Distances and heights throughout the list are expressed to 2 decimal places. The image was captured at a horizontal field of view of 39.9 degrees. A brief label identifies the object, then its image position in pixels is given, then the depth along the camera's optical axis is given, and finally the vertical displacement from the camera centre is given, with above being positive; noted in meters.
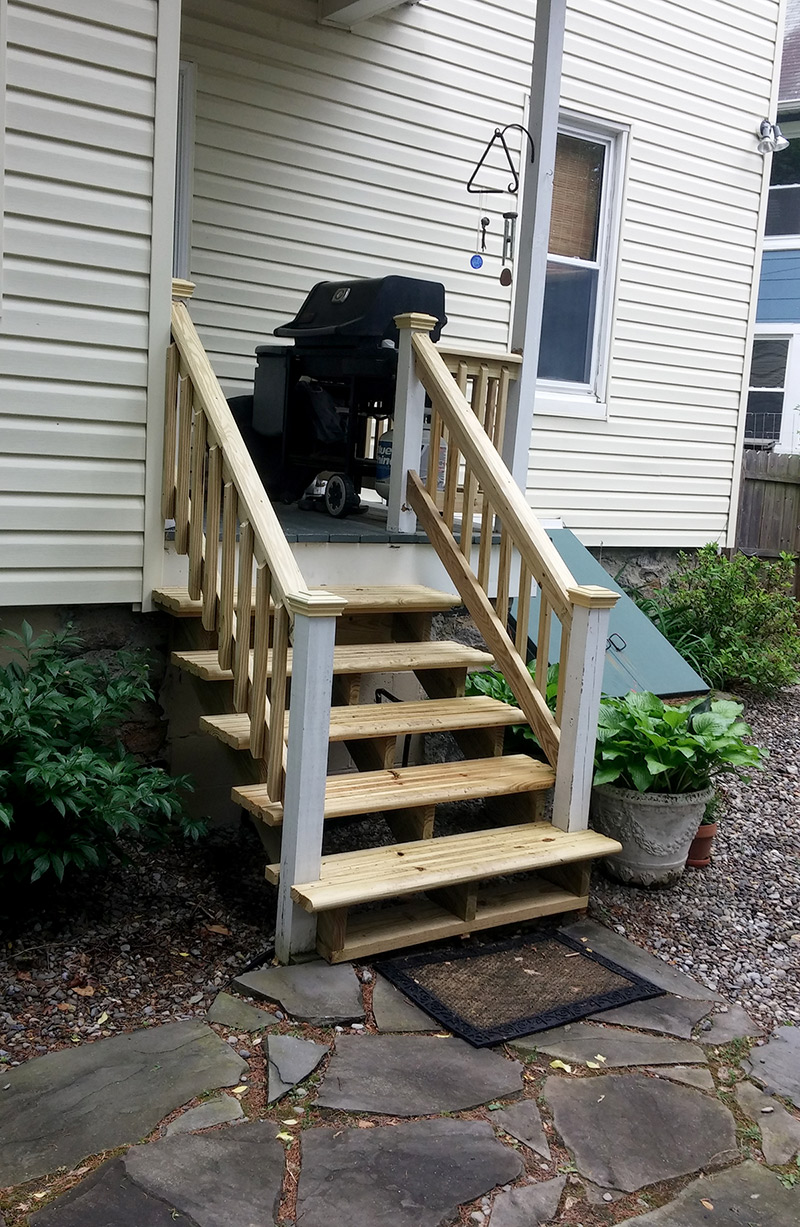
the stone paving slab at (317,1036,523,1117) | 2.59 -1.53
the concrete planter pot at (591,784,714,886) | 3.90 -1.31
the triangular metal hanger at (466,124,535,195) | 5.67 +1.50
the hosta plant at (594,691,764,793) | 3.89 -1.02
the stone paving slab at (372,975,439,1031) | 2.94 -1.53
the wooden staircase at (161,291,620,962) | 3.15 -0.83
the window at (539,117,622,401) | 6.76 +1.18
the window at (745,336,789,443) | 14.30 +1.01
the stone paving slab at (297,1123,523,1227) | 2.22 -1.53
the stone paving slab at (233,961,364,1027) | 2.94 -1.51
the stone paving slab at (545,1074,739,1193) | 2.44 -1.55
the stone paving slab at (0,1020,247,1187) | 2.38 -1.55
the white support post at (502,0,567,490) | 4.73 +0.92
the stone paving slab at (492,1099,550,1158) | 2.49 -1.54
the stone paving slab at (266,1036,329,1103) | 2.62 -1.52
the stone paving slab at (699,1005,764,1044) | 3.04 -1.56
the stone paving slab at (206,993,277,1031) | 2.89 -1.53
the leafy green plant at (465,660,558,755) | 4.51 -1.00
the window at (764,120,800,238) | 14.28 +3.56
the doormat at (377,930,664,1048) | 3.00 -1.54
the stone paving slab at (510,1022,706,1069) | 2.88 -1.55
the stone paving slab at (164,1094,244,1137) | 2.45 -1.53
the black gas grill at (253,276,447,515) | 4.82 +0.26
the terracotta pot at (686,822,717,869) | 4.21 -1.46
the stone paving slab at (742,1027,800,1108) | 2.82 -1.56
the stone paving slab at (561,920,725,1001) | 3.31 -1.55
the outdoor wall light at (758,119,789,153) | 7.38 +2.19
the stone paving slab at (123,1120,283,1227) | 2.19 -1.53
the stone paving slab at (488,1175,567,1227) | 2.24 -1.54
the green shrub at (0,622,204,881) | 3.24 -1.06
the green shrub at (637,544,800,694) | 6.43 -0.95
